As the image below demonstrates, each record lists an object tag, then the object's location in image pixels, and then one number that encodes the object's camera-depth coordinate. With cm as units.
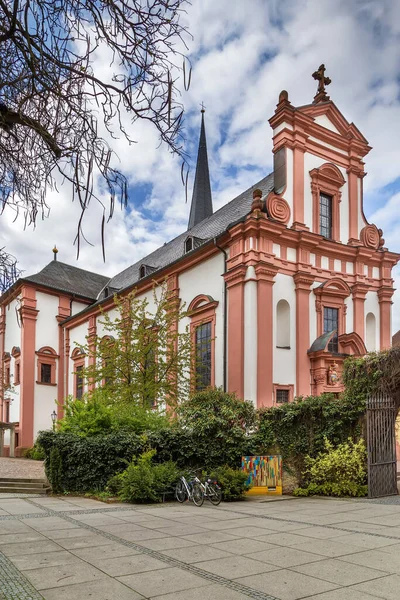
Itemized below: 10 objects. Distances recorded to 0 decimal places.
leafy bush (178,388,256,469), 1586
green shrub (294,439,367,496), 1399
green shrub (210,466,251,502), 1391
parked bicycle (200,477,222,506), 1303
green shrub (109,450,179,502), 1340
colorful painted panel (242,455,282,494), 1516
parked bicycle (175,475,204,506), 1305
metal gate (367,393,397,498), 1360
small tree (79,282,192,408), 2180
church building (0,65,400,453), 2130
